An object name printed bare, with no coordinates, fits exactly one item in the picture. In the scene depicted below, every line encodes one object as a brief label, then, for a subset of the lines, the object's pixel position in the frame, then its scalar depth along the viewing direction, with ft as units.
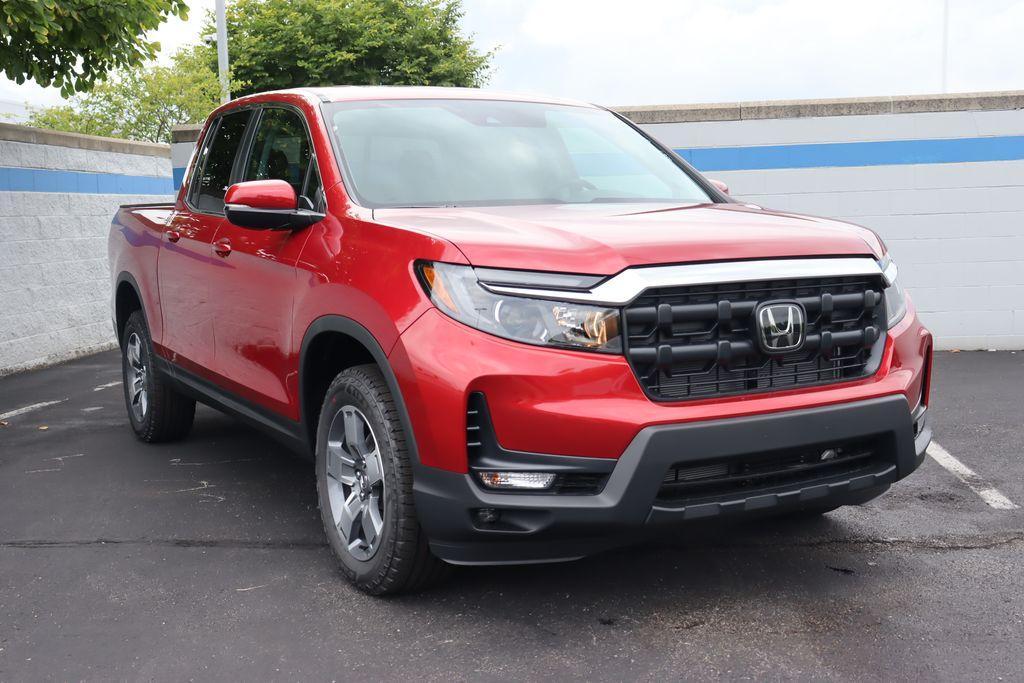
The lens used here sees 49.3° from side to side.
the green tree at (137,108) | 57.11
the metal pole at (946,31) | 117.70
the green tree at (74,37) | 24.36
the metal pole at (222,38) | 79.61
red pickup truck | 10.59
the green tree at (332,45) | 118.32
